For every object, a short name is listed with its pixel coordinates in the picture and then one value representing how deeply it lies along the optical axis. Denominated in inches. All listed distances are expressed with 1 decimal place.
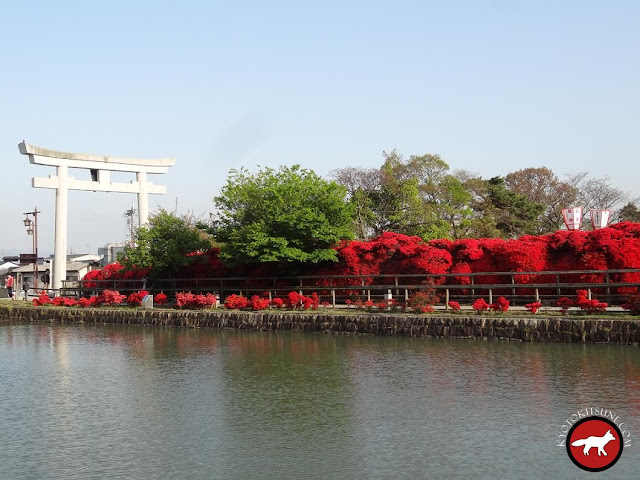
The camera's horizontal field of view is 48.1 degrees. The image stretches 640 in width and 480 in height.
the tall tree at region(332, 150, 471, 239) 1833.2
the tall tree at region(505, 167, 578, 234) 2335.3
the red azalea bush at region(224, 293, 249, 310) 1243.2
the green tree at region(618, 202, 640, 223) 2247.8
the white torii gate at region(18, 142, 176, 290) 1625.2
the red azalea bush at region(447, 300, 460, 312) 1010.1
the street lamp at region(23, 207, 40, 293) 1978.3
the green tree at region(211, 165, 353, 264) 1221.7
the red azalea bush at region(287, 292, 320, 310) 1171.9
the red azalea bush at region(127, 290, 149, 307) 1398.9
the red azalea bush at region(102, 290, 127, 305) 1457.9
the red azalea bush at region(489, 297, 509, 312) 956.0
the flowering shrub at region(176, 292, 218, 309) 1278.3
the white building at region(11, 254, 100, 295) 2717.3
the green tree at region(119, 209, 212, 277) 1425.9
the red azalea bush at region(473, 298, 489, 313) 971.3
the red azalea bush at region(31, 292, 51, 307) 1560.0
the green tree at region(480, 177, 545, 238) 2190.0
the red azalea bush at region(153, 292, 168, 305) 1391.5
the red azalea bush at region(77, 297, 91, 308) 1497.3
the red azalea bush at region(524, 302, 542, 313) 940.0
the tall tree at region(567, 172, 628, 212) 2351.1
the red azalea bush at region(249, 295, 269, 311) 1205.7
